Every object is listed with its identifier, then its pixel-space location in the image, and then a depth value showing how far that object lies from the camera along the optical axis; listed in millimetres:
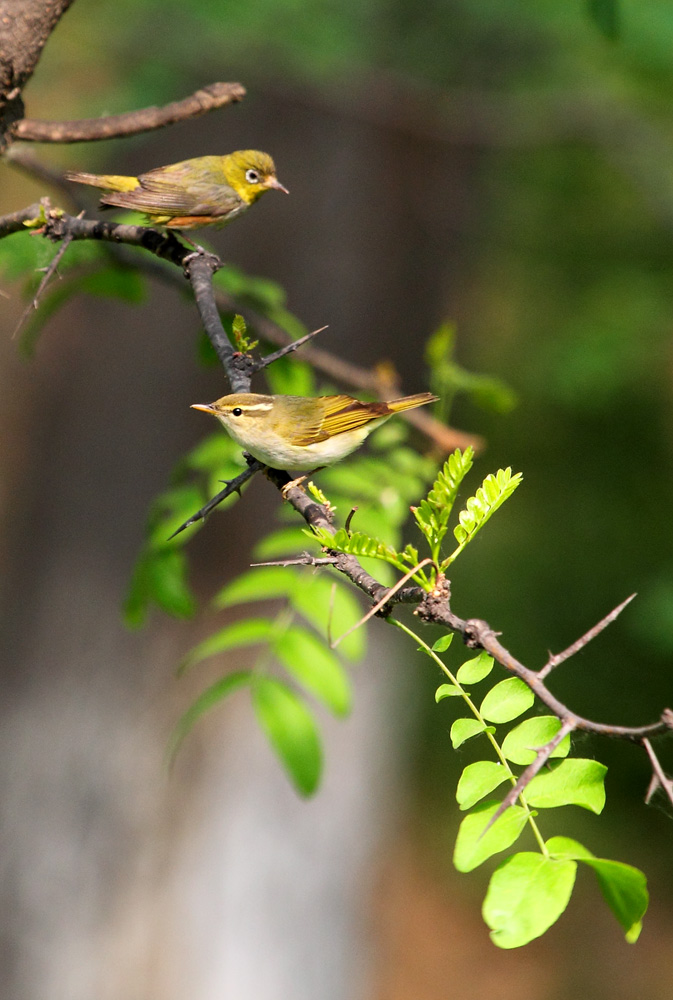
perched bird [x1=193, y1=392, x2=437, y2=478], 5047
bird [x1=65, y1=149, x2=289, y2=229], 5539
